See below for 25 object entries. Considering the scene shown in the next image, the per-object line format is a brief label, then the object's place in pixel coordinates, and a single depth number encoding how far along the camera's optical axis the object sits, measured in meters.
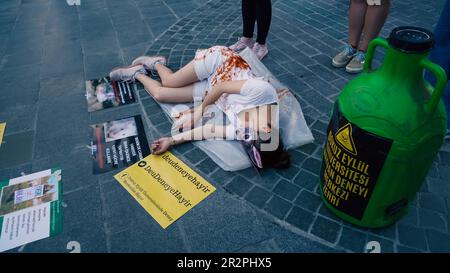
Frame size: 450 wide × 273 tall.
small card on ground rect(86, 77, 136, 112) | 3.22
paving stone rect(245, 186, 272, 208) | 2.24
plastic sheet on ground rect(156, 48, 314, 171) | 2.50
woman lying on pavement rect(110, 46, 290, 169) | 2.33
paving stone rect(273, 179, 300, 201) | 2.27
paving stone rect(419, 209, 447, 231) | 2.04
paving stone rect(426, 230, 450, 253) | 1.93
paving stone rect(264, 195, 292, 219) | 2.16
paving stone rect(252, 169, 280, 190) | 2.35
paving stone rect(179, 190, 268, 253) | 2.02
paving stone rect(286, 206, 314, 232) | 2.09
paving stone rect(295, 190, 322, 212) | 2.20
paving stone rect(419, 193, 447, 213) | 2.14
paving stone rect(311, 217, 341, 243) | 2.02
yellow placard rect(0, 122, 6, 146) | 2.92
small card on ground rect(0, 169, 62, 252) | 2.10
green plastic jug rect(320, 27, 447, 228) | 1.53
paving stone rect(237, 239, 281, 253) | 1.98
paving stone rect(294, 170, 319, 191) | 2.34
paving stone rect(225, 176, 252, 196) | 2.33
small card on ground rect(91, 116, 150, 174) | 2.60
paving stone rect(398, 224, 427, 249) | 1.96
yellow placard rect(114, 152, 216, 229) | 2.23
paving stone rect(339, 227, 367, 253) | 1.96
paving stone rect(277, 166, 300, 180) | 2.42
